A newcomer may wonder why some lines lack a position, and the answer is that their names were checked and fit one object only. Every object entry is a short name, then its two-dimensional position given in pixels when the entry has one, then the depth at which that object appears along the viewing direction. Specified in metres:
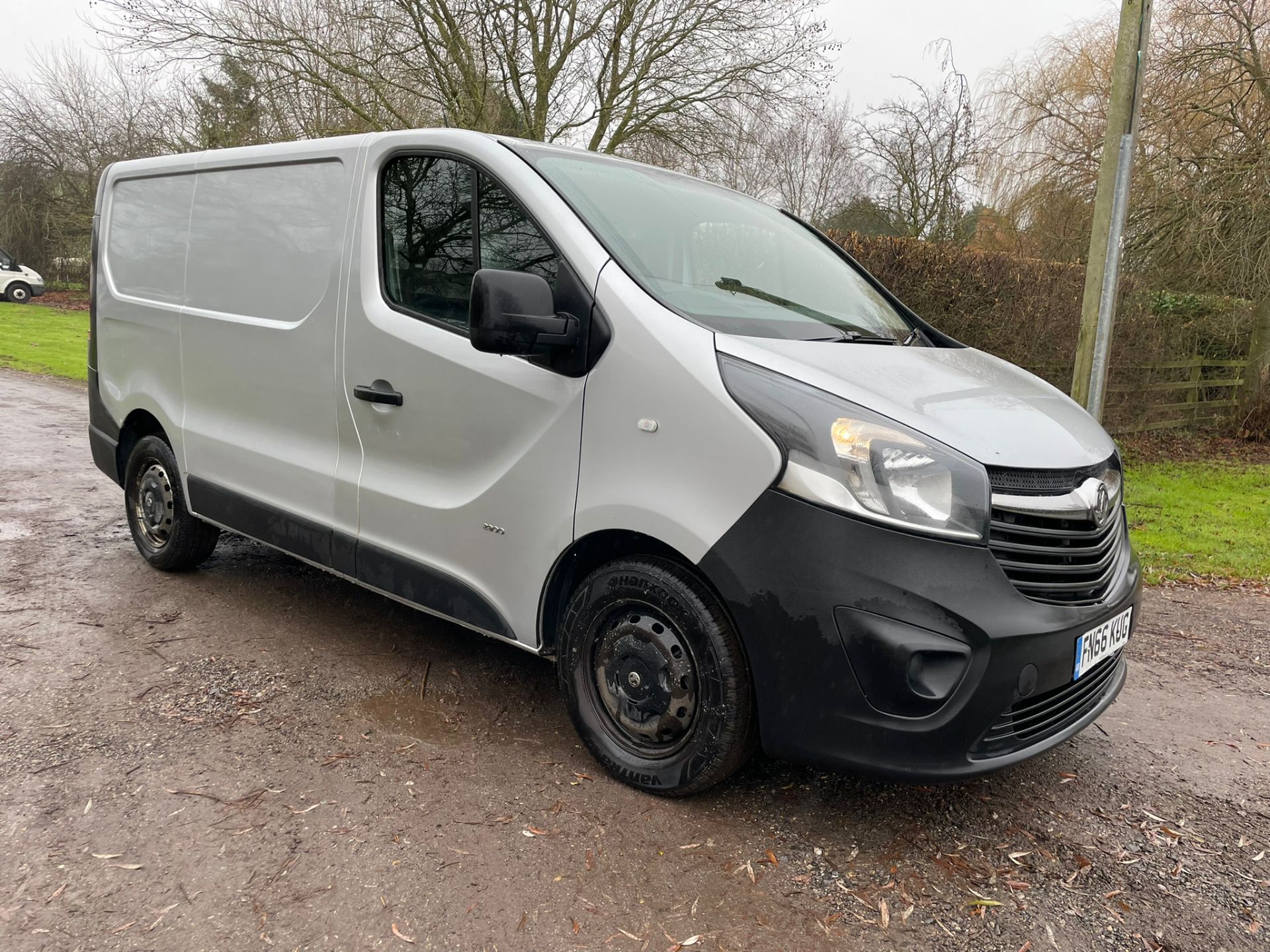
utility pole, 6.33
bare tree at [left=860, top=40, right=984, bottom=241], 14.42
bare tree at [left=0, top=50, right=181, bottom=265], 27.45
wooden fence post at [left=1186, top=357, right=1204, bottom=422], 12.29
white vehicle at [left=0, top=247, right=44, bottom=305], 28.05
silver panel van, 2.40
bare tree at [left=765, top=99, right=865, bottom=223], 24.38
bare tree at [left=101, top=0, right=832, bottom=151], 13.82
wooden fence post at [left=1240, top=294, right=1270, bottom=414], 12.63
